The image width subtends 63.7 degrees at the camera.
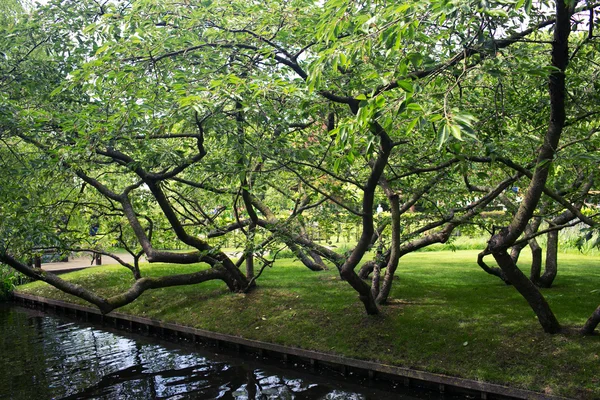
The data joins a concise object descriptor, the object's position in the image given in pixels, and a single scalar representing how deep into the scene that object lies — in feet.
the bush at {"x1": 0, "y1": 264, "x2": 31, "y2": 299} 66.13
